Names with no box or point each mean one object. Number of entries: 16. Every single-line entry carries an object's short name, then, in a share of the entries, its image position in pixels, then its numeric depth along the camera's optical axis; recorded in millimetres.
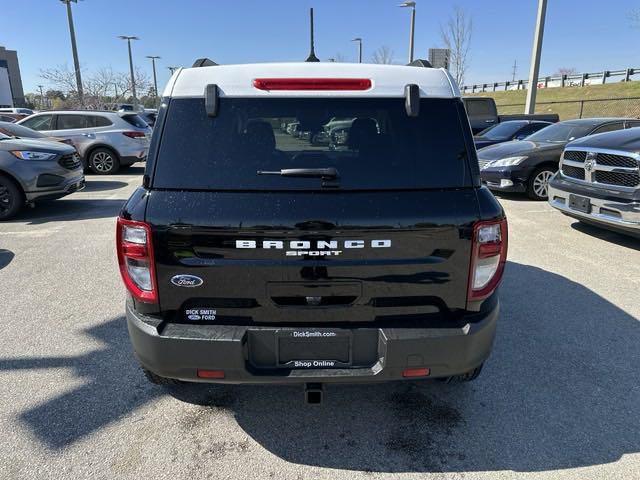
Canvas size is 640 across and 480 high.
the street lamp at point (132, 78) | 31866
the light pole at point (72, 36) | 22812
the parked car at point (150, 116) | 21581
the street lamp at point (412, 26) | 25594
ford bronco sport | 2176
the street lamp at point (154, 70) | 50409
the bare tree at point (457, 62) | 28219
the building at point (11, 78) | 56625
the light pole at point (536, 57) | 14770
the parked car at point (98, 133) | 12523
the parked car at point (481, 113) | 16522
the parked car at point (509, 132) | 12125
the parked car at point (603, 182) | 5469
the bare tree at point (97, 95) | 27078
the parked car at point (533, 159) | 8711
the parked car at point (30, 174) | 7367
